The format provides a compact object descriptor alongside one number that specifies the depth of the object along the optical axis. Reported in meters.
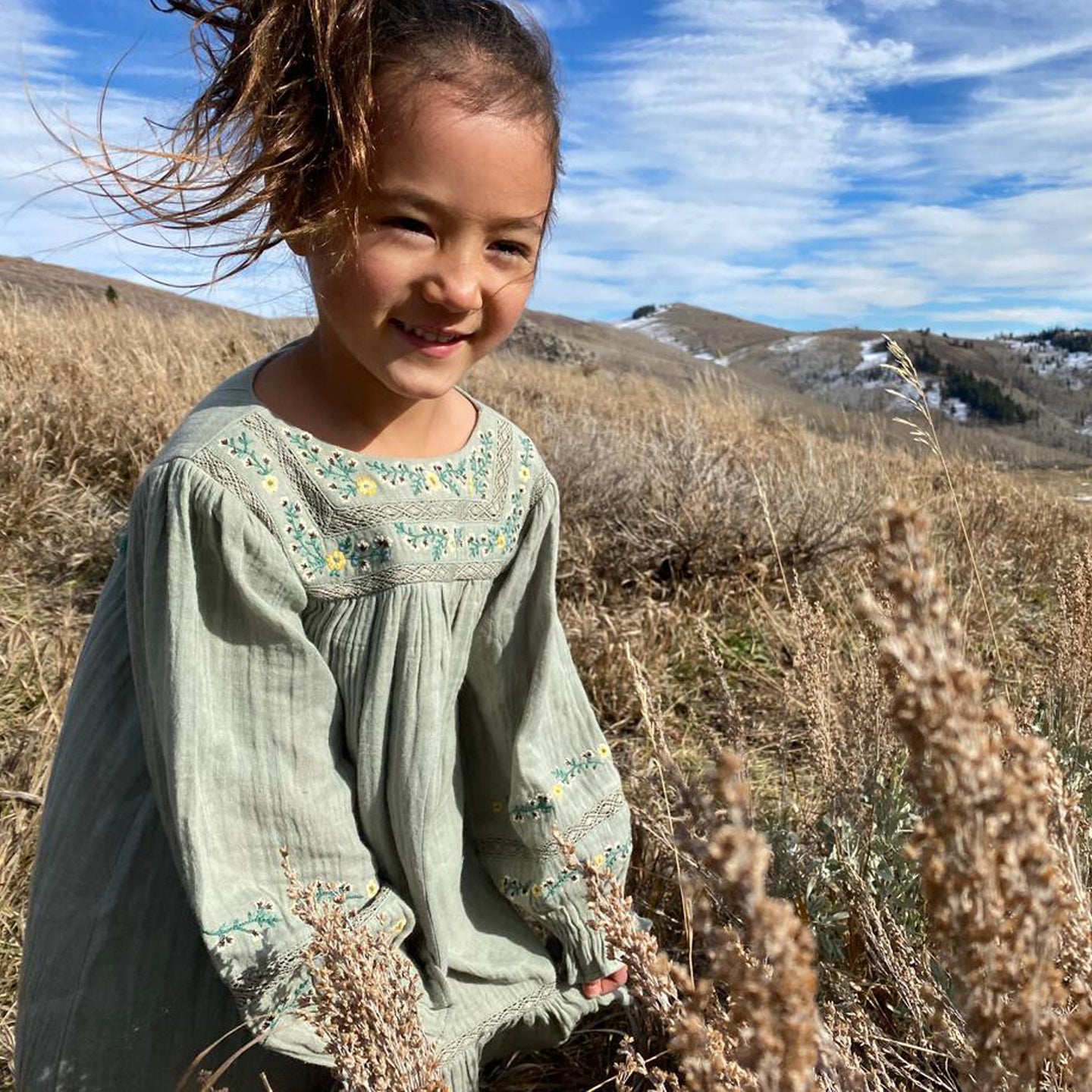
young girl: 0.58
